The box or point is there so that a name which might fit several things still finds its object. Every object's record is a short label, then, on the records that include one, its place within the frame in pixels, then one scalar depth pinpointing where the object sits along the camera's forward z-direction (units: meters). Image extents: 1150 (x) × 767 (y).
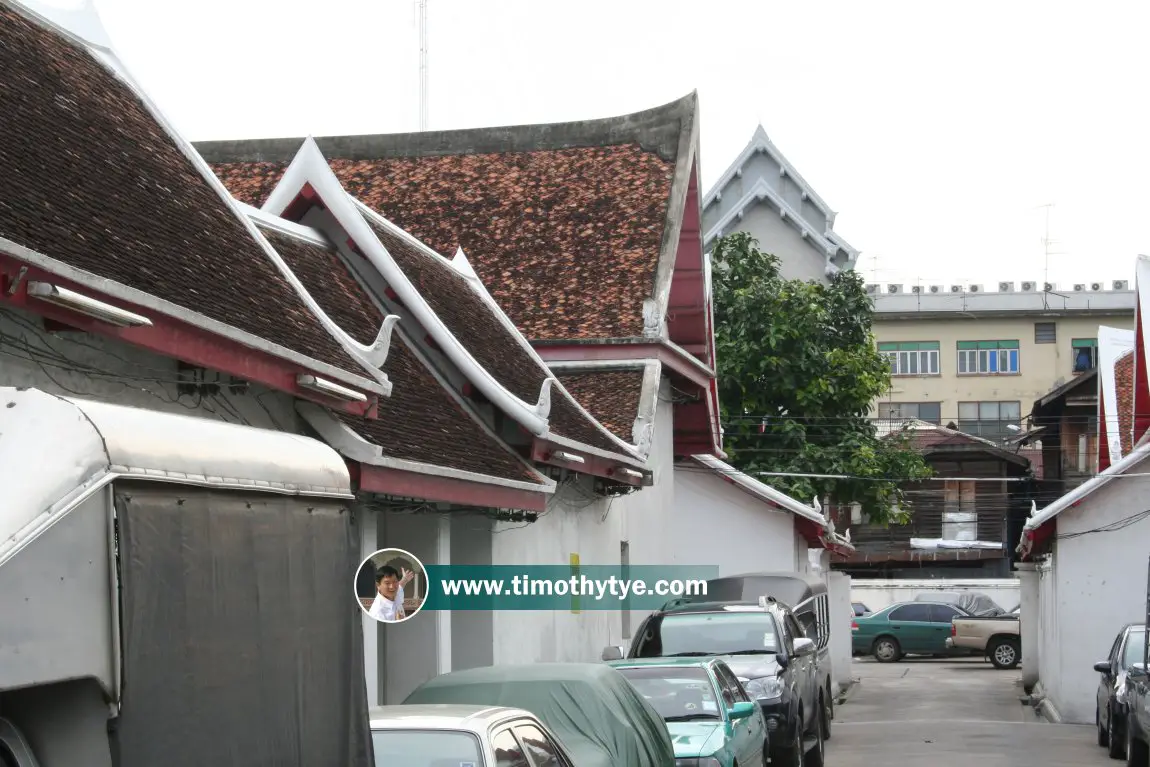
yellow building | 66.88
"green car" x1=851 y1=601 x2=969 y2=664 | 44.66
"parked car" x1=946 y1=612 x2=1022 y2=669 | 41.97
